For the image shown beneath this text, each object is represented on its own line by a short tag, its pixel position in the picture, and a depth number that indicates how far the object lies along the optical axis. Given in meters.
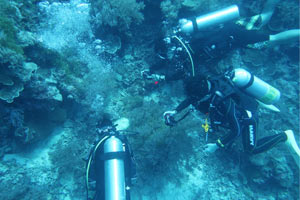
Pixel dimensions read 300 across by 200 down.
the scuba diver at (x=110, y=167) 3.36
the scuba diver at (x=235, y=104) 3.78
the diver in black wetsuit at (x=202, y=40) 5.45
